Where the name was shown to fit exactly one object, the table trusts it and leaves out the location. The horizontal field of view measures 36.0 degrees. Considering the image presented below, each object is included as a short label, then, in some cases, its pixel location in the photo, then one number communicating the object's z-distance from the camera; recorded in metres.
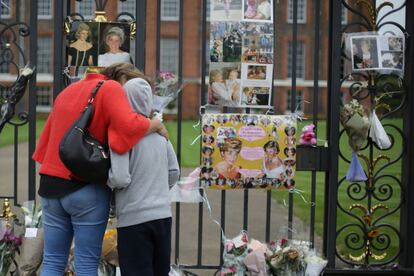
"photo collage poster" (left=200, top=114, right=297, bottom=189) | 4.56
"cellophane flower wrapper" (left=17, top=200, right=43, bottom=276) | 4.27
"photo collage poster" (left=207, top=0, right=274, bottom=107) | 4.61
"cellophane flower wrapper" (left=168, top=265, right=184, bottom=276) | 4.45
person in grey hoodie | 3.46
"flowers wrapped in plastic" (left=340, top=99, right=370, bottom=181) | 4.64
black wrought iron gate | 4.62
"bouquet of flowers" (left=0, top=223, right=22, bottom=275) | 4.43
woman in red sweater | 3.43
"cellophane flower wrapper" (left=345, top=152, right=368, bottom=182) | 4.64
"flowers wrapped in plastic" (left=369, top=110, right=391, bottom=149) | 4.71
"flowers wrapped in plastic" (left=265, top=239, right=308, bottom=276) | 4.41
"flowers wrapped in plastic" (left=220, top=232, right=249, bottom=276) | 4.38
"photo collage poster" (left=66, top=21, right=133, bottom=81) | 4.54
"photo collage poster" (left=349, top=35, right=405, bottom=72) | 4.72
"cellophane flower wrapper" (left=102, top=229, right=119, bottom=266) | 4.32
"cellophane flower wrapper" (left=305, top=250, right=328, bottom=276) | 4.42
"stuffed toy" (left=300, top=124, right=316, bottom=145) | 4.68
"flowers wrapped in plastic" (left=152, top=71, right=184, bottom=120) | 4.52
